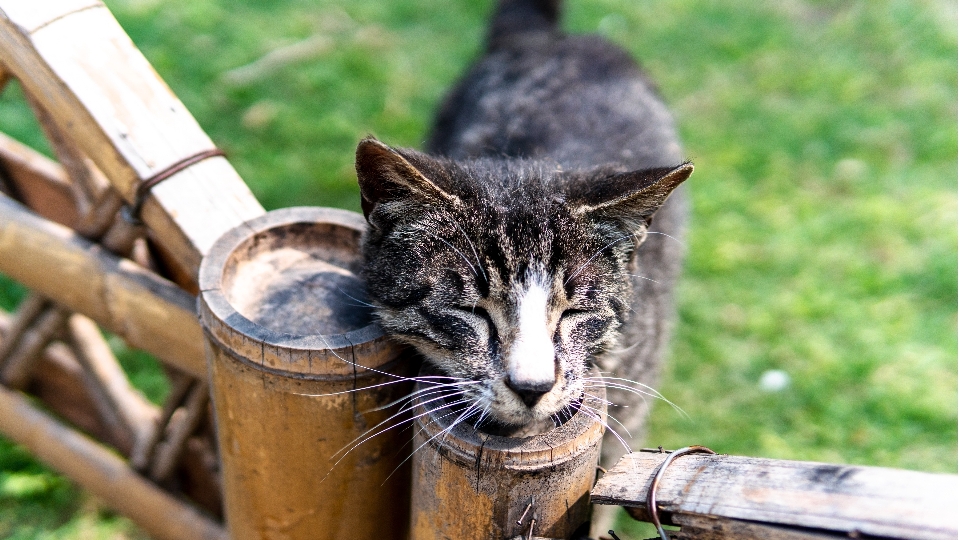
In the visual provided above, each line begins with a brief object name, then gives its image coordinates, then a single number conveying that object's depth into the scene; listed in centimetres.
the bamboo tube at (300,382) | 61
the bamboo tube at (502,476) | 58
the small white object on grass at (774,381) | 96
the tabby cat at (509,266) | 61
